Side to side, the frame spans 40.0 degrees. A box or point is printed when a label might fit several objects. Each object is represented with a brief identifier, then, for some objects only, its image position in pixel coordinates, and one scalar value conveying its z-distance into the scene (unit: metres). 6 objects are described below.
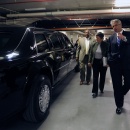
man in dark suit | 2.85
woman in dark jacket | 3.81
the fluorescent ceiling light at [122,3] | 6.39
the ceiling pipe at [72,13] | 7.28
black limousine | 1.85
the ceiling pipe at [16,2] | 6.47
